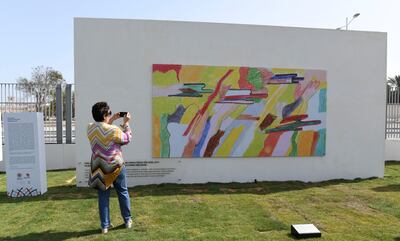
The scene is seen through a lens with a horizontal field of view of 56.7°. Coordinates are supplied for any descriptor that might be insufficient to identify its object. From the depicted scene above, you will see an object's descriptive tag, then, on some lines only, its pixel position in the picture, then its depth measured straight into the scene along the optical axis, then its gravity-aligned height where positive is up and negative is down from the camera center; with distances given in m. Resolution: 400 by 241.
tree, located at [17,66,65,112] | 10.09 +0.53
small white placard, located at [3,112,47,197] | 6.72 -0.79
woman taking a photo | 4.58 -0.54
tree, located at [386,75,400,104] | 11.70 +0.54
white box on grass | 4.61 -1.50
